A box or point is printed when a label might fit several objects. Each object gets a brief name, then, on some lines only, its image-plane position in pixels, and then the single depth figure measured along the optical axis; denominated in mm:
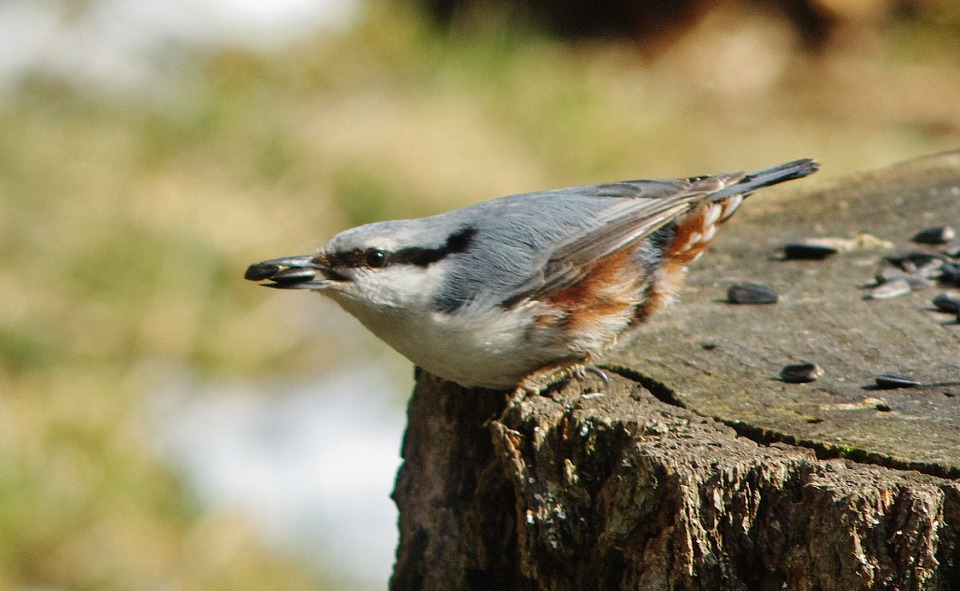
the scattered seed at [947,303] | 5648
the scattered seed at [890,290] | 5883
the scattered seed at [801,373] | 4945
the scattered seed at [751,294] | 5977
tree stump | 3936
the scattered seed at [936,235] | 6664
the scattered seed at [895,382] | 4797
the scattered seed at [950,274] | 6035
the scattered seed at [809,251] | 6598
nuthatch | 5387
